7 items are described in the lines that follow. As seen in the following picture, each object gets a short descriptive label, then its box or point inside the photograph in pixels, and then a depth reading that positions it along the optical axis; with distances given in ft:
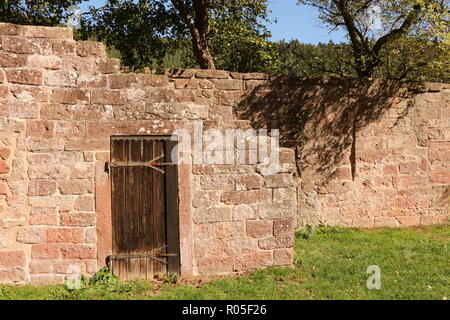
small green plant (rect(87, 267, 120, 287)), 19.30
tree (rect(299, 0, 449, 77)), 31.09
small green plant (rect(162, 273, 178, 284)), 20.18
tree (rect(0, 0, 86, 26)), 39.81
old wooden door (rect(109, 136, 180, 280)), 20.21
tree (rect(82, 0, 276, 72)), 42.50
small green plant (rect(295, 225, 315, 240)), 28.25
